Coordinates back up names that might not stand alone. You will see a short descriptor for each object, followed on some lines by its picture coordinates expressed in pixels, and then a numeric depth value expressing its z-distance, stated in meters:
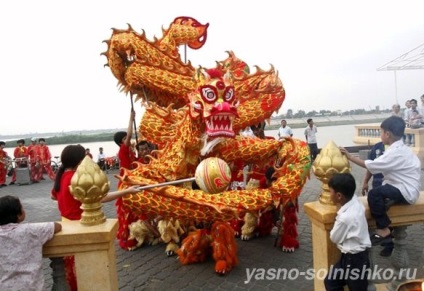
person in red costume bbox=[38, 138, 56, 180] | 13.67
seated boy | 2.46
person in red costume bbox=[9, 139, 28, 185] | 13.23
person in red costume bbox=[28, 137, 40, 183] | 13.33
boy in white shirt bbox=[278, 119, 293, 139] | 11.89
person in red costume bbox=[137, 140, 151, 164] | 5.17
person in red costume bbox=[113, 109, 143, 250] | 4.83
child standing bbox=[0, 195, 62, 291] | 2.13
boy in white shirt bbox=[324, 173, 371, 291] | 2.29
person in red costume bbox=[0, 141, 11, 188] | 12.28
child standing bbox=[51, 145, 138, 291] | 2.88
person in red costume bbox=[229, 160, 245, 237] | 4.86
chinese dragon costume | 3.36
